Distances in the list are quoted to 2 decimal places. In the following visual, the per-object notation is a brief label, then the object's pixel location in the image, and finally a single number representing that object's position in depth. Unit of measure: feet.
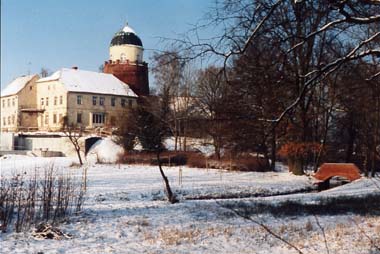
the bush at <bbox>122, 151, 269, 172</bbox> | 110.14
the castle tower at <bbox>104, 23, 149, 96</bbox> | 234.17
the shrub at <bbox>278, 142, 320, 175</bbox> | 90.94
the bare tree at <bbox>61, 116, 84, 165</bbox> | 139.64
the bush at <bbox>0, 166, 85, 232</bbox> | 36.83
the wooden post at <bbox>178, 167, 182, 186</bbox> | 78.38
